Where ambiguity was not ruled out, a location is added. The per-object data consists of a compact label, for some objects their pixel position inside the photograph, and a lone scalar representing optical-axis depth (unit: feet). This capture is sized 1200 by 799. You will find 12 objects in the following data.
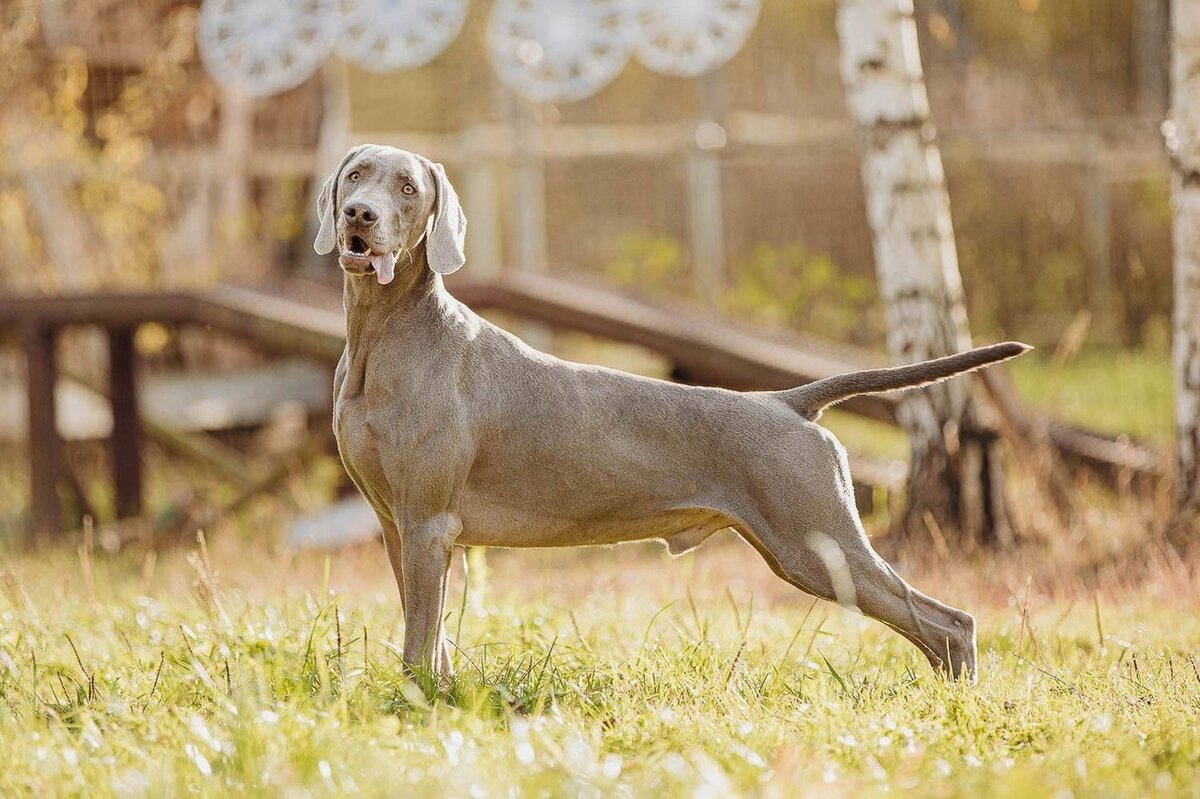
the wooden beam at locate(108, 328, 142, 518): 51.26
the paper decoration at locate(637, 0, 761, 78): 77.66
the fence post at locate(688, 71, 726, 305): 77.36
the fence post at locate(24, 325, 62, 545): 48.49
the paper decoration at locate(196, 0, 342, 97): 65.82
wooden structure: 43.06
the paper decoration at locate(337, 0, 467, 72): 73.15
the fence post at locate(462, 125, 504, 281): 74.28
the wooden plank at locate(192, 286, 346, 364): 42.57
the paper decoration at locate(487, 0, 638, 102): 77.05
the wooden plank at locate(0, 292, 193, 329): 47.29
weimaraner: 22.07
